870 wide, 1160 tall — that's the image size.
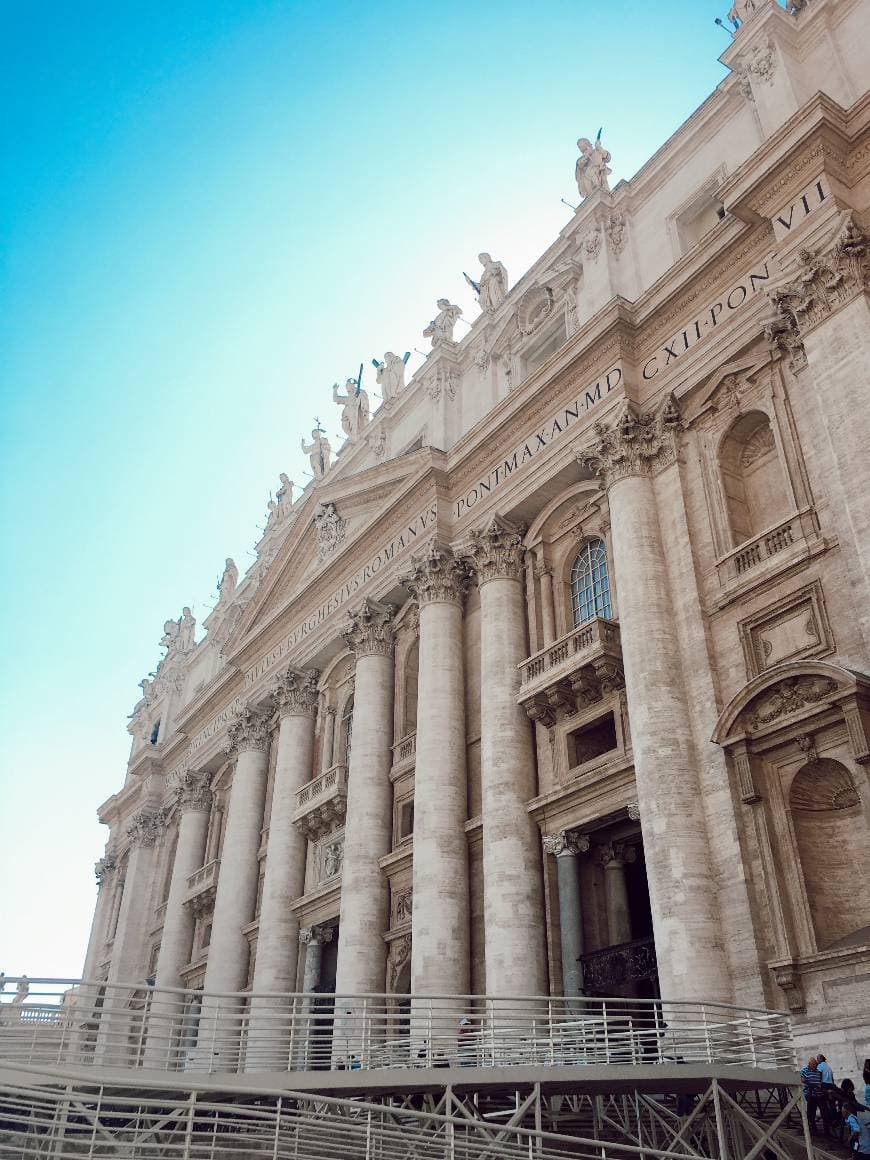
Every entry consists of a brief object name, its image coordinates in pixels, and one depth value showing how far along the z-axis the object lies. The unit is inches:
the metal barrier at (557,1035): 538.0
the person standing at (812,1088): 523.2
